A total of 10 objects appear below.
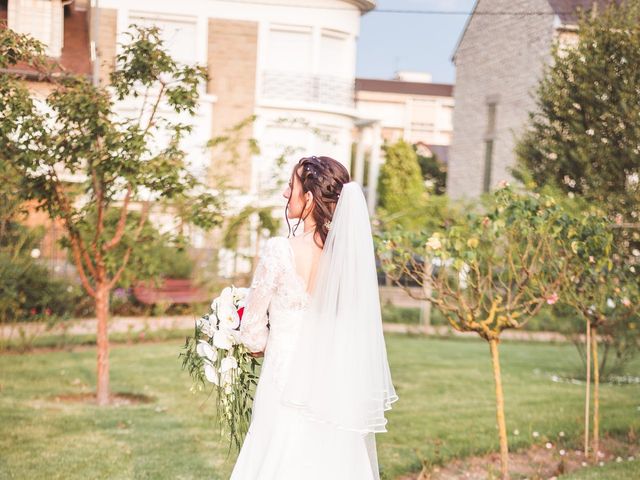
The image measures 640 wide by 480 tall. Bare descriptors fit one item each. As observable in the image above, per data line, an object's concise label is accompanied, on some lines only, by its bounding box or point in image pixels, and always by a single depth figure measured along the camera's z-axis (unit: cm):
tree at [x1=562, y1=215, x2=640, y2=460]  651
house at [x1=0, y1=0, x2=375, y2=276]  2308
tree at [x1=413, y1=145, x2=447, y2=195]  4262
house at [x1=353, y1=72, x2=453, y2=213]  5162
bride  401
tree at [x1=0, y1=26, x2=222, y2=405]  712
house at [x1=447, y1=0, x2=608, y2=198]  2247
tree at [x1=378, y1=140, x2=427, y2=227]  3709
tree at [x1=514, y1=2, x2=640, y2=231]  1195
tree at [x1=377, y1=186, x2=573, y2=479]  619
